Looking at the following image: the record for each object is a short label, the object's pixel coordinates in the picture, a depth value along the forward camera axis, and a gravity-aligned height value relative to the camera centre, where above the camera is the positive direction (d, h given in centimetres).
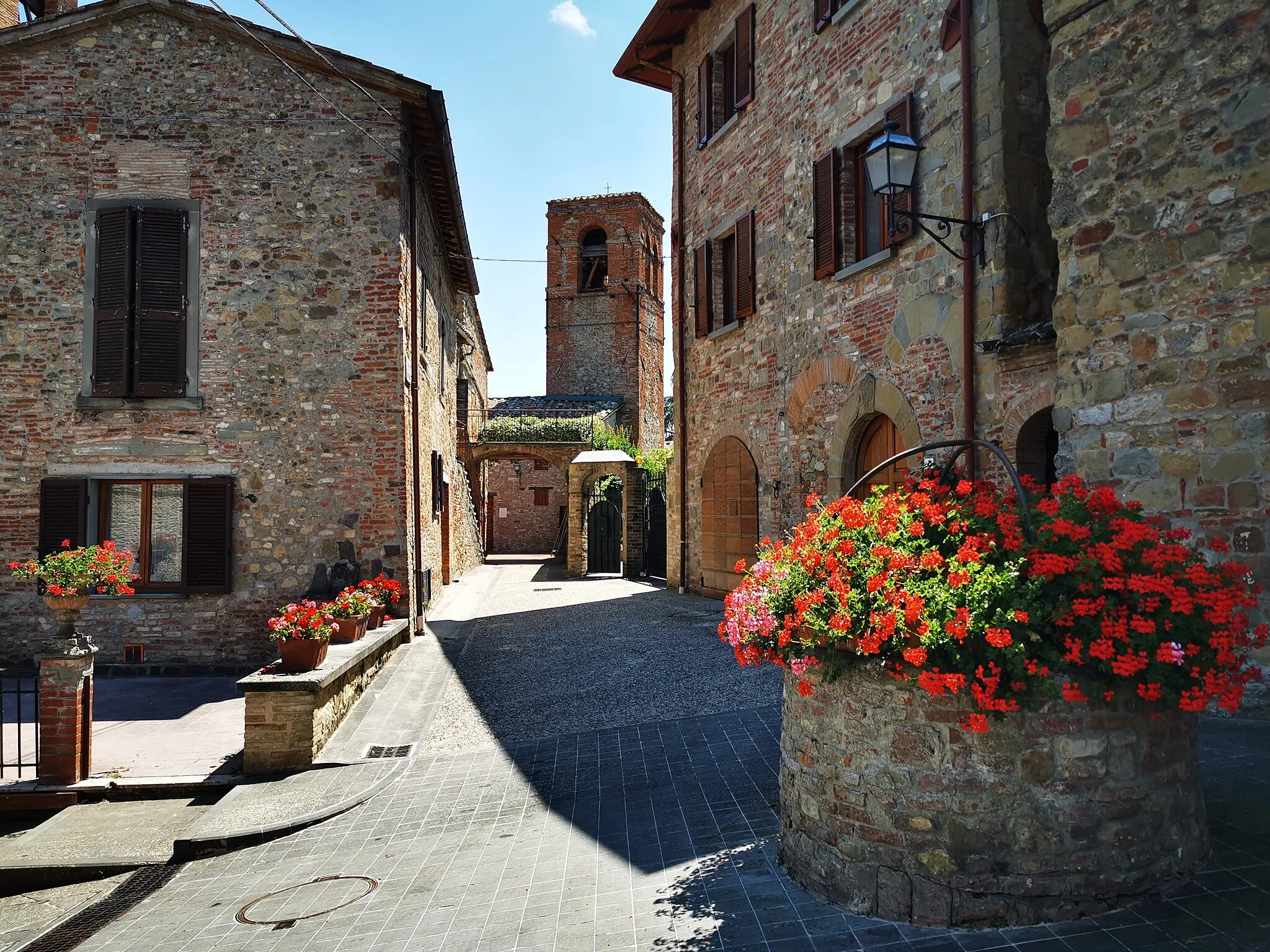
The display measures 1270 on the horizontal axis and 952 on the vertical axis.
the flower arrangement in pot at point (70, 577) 688 -59
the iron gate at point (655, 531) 1848 -52
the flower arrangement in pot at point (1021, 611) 319 -40
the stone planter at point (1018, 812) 329 -118
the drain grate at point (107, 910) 457 -228
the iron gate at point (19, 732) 675 -204
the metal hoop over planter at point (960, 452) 358 +18
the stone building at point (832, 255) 775 +292
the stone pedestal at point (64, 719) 655 -163
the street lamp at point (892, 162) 704 +283
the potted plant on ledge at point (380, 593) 970 -102
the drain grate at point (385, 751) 682 -195
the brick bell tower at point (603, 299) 3266 +790
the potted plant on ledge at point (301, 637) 697 -107
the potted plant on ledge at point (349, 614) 845 -109
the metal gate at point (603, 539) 2031 -76
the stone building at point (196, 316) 1056 +230
